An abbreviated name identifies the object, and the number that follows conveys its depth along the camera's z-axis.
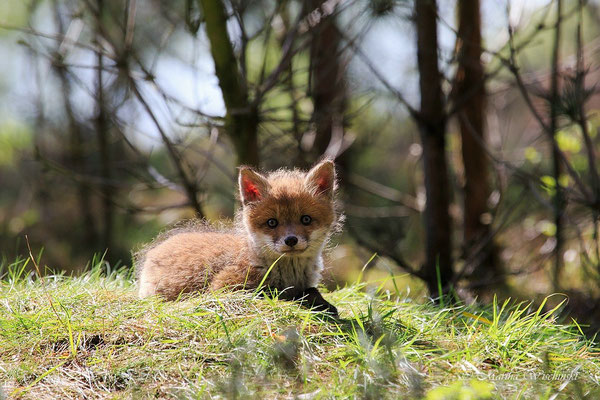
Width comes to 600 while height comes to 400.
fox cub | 7.74
